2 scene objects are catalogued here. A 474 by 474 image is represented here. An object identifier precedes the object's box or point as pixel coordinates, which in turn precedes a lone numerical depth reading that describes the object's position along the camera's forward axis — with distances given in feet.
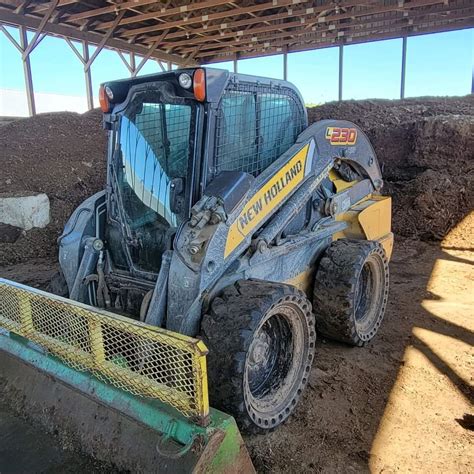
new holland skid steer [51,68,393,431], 8.46
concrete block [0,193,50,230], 22.17
